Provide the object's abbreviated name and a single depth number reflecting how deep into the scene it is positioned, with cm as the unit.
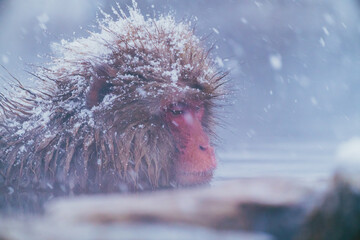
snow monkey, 257
